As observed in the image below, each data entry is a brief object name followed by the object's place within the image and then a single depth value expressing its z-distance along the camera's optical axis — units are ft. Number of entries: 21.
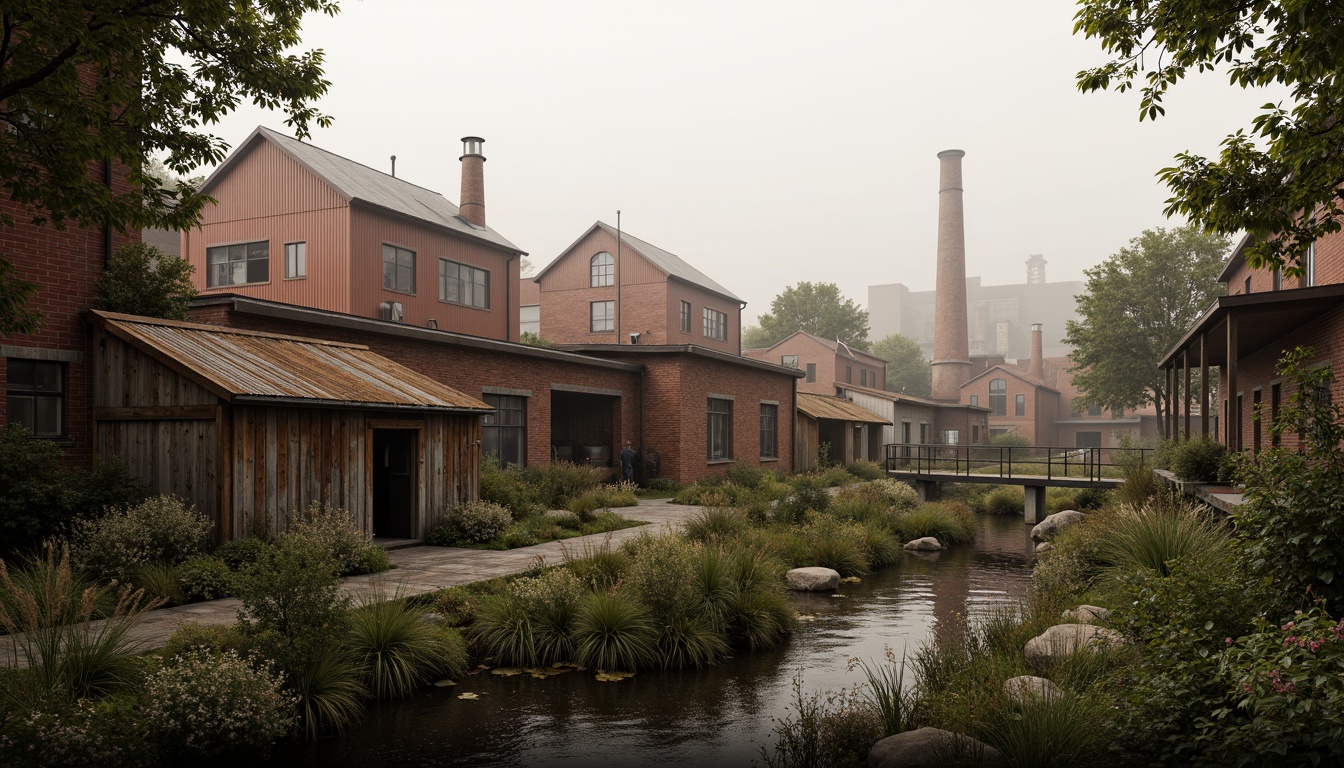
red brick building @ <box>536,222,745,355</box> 126.52
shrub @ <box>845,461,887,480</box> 102.38
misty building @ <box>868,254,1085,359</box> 369.30
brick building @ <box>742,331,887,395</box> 174.40
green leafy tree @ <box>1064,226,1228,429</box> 134.51
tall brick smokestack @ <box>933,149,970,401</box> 181.88
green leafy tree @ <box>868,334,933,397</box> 275.18
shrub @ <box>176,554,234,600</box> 31.94
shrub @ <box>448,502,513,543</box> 46.73
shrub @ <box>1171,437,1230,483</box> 56.39
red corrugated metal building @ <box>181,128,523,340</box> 80.53
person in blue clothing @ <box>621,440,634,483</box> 82.89
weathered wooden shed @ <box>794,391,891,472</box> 117.50
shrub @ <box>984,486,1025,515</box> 91.15
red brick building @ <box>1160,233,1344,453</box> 50.83
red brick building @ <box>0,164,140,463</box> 38.55
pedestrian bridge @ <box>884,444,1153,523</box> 80.48
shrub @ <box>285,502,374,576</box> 35.99
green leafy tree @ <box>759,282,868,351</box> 242.58
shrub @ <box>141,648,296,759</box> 20.04
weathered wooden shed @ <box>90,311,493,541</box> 35.76
